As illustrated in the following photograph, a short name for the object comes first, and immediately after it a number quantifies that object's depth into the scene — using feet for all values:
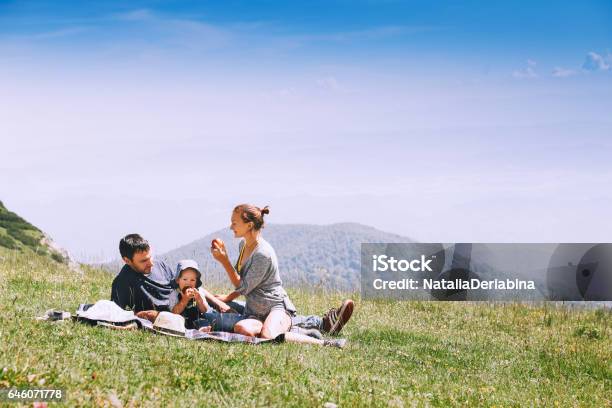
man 41.01
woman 40.19
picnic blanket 37.99
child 40.70
